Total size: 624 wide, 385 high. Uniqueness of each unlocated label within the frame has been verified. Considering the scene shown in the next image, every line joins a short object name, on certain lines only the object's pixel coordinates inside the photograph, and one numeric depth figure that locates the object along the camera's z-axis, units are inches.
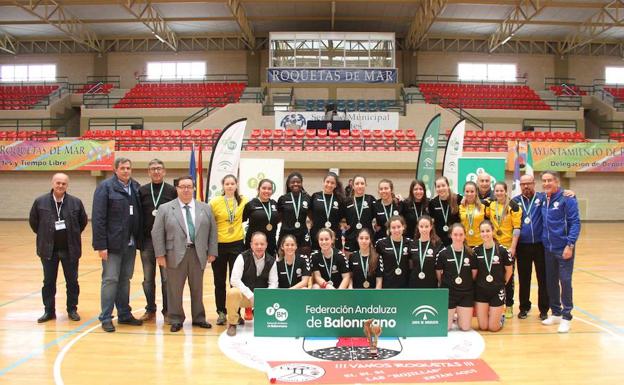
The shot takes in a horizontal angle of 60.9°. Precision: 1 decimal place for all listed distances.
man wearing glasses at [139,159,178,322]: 240.4
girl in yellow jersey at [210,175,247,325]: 237.9
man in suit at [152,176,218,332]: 224.7
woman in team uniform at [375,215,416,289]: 233.5
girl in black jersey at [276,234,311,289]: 230.2
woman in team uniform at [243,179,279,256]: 242.8
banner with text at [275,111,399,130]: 842.2
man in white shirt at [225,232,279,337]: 222.8
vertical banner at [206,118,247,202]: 404.8
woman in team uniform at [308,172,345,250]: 256.1
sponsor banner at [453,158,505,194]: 433.4
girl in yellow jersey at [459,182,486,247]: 247.1
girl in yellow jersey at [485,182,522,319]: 246.4
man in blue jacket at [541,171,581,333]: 230.2
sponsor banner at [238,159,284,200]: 493.7
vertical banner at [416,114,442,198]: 445.7
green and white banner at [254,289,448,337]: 211.6
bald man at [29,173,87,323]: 243.8
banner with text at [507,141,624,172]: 711.1
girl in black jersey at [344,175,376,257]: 256.4
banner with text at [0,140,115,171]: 721.6
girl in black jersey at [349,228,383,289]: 232.2
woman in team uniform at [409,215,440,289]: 231.0
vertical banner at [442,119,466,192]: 446.8
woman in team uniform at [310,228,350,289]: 234.4
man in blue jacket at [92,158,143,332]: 225.8
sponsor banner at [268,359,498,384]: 171.5
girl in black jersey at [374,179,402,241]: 253.6
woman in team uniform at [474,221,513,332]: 228.2
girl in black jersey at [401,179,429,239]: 254.8
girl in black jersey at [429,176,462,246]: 251.0
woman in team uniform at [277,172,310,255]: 253.6
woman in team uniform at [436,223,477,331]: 227.1
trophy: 197.2
